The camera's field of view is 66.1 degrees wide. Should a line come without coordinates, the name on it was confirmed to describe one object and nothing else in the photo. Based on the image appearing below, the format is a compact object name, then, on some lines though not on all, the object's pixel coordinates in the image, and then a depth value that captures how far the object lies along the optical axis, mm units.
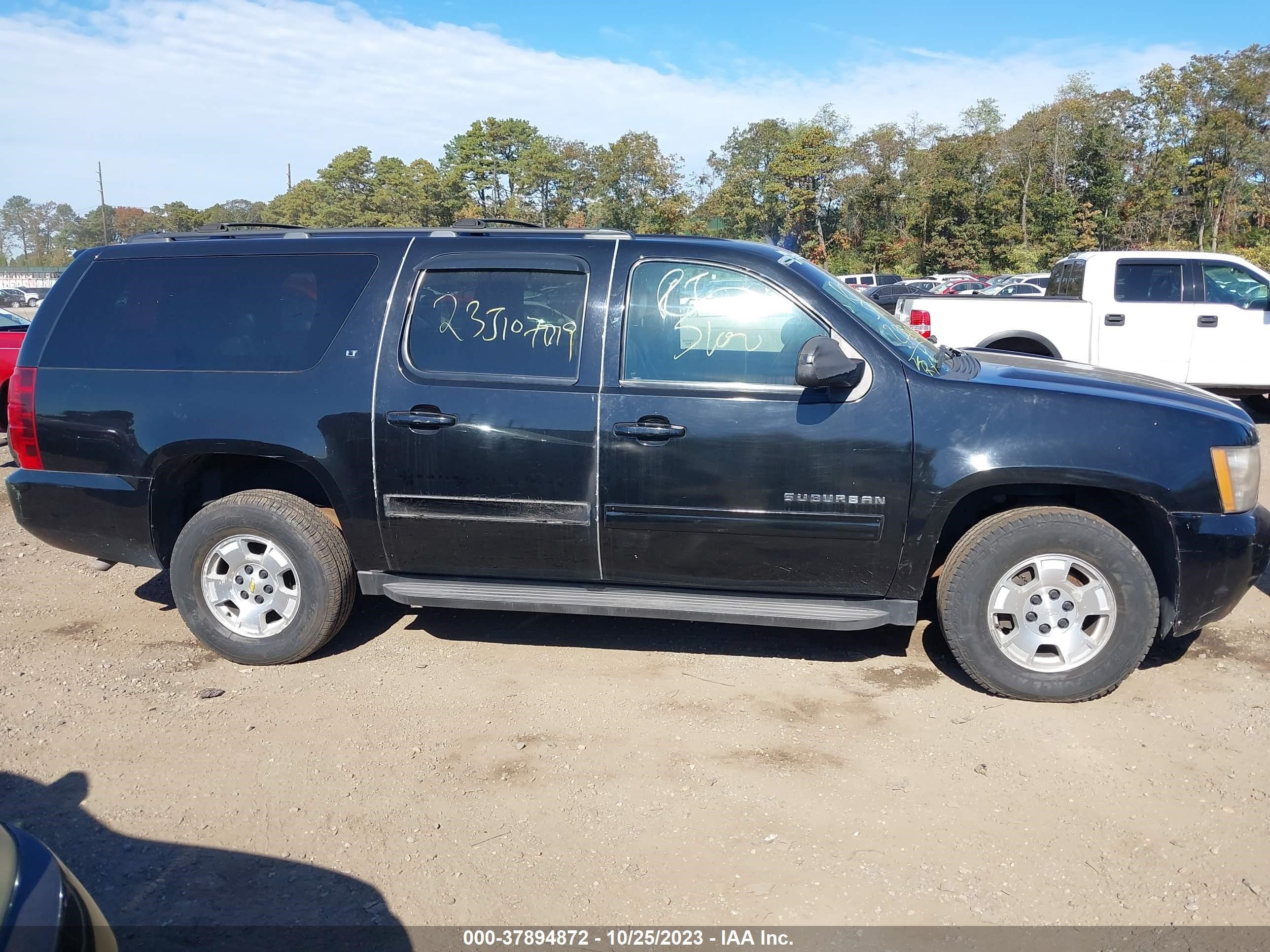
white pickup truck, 10188
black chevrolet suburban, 4016
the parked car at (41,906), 1852
